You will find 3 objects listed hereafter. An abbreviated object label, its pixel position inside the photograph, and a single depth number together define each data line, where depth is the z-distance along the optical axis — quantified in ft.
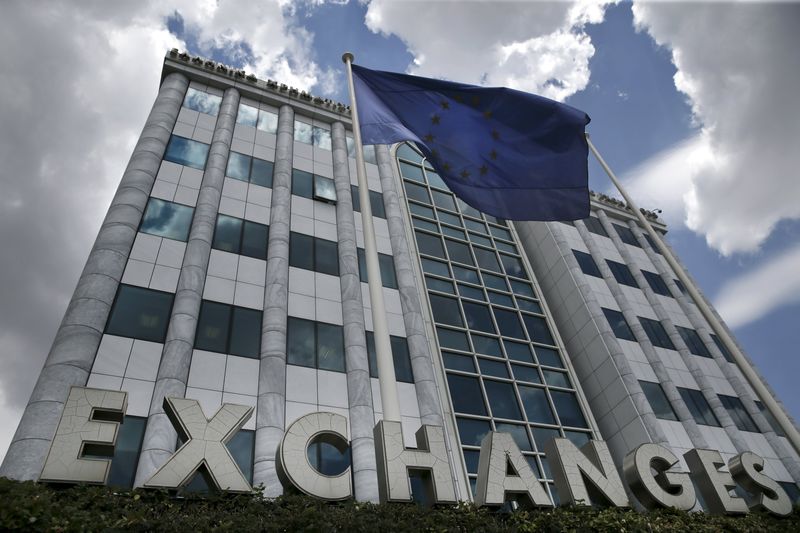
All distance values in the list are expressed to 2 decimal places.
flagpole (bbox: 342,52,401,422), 41.98
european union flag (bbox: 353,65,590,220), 63.57
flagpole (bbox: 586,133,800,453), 52.60
